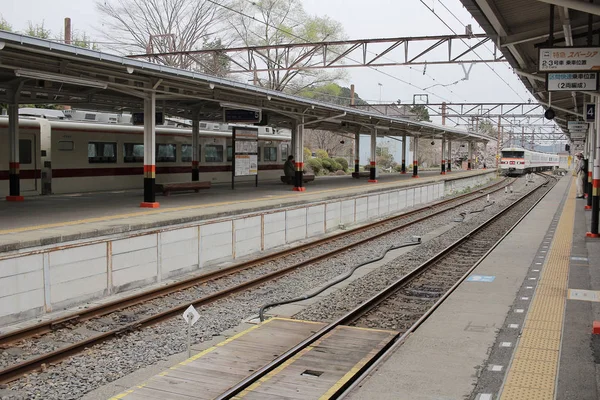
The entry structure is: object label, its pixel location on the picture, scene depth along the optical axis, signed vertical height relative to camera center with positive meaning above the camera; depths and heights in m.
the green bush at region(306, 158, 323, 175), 45.22 +0.01
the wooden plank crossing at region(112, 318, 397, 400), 5.54 -2.09
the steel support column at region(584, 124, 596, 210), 20.38 -0.63
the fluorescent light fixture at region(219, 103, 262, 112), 20.06 +1.99
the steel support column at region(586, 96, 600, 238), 14.16 -0.38
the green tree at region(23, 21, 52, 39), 41.81 +9.01
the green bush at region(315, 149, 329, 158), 51.24 +0.97
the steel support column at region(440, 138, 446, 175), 50.78 +0.08
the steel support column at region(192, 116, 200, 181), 25.19 +0.55
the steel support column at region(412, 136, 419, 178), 44.03 +0.87
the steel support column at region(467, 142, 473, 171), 68.28 +1.18
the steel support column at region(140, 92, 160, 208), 17.05 +0.24
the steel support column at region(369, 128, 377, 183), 35.19 +0.47
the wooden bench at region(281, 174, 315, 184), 30.15 -0.71
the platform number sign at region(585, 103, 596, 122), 18.45 +1.71
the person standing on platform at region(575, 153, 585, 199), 28.99 -0.56
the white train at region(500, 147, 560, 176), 55.62 +0.64
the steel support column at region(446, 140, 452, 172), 59.81 +0.80
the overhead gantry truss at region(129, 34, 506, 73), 20.67 +4.36
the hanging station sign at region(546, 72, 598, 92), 11.45 +1.68
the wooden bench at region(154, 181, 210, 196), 21.86 -0.87
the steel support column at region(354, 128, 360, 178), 39.45 +0.73
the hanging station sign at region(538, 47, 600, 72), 10.92 +1.97
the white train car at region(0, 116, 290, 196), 19.44 +0.27
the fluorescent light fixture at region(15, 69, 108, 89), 12.66 +1.87
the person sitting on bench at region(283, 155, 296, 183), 29.56 -0.28
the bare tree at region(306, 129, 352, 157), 63.25 +2.58
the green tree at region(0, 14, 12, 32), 39.64 +9.05
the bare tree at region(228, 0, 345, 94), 44.91 +9.41
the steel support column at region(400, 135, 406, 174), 47.21 +1.15
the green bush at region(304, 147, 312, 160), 48.76 +0.99
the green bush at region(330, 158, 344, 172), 47.84 -0.04
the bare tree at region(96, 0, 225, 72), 40.34 +8.97
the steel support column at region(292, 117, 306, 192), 25.84 +0.43
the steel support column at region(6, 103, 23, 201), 17.31 +0.22
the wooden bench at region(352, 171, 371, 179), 39.53 -0.61
